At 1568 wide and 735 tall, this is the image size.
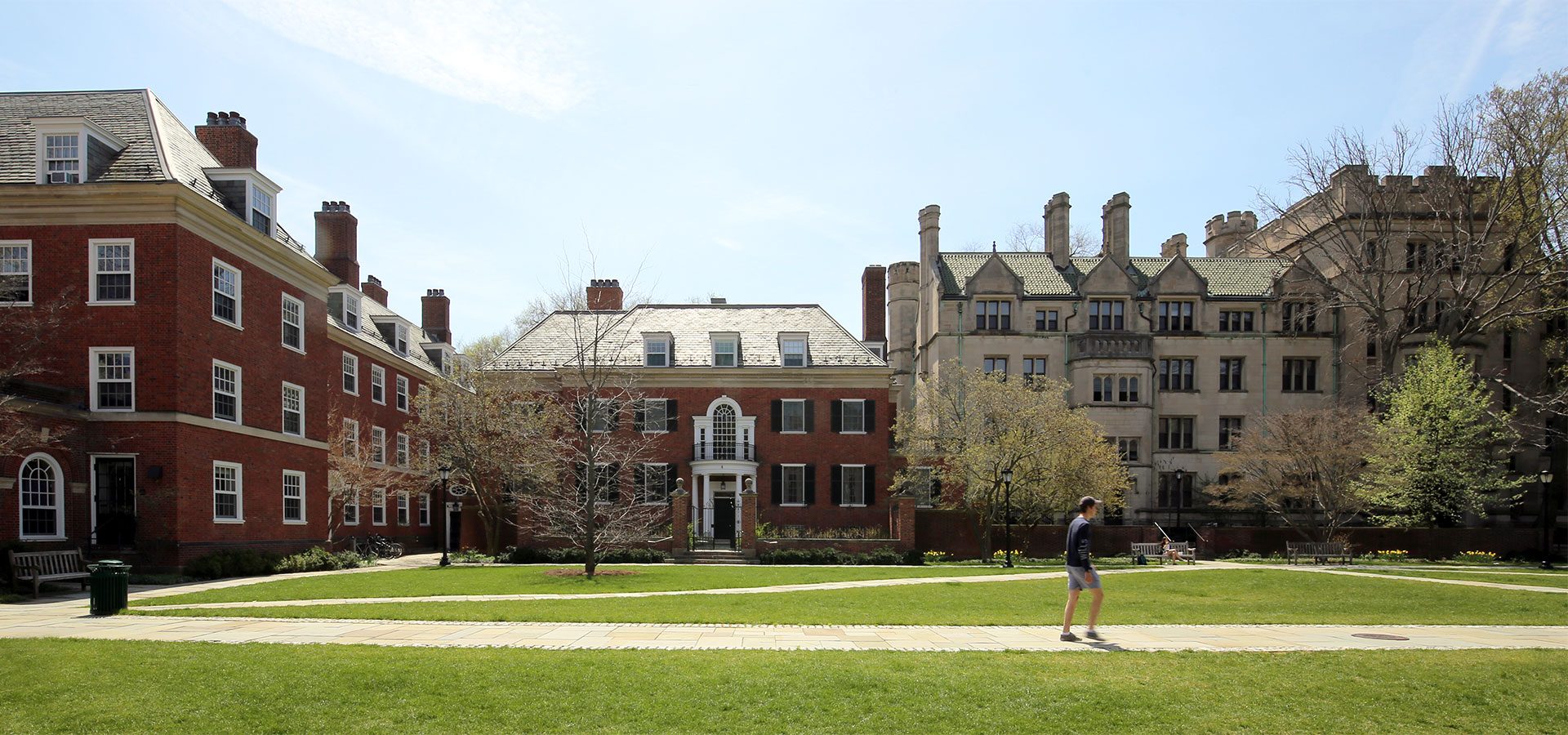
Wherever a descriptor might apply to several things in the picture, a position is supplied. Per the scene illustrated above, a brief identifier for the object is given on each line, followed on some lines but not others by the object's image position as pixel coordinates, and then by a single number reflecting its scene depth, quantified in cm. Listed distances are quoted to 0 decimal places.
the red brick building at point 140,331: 2175
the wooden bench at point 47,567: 1788
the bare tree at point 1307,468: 3556
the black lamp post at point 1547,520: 2958
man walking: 1196
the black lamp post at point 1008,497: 2963
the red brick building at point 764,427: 3788
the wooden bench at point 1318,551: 3189
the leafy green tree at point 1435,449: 3597
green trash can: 1431
